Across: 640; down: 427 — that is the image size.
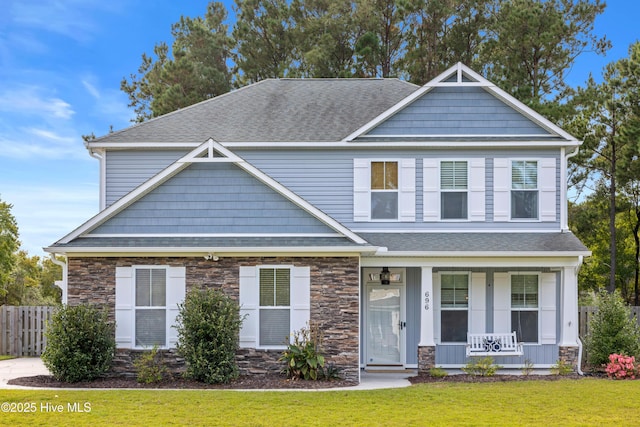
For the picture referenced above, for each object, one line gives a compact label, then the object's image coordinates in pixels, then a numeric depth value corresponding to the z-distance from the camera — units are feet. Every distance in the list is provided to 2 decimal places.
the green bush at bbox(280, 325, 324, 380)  44.32
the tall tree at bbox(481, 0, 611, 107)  81.76
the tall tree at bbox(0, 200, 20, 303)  95.96
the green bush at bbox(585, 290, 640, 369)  50.62
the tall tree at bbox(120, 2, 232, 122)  92.63
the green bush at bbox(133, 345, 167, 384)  44.47
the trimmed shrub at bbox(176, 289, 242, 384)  43.73
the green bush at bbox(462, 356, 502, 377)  48.56
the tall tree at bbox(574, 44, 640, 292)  82.79
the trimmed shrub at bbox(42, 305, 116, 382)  43.73
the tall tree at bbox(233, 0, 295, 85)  96.43
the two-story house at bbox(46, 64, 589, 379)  46.24
